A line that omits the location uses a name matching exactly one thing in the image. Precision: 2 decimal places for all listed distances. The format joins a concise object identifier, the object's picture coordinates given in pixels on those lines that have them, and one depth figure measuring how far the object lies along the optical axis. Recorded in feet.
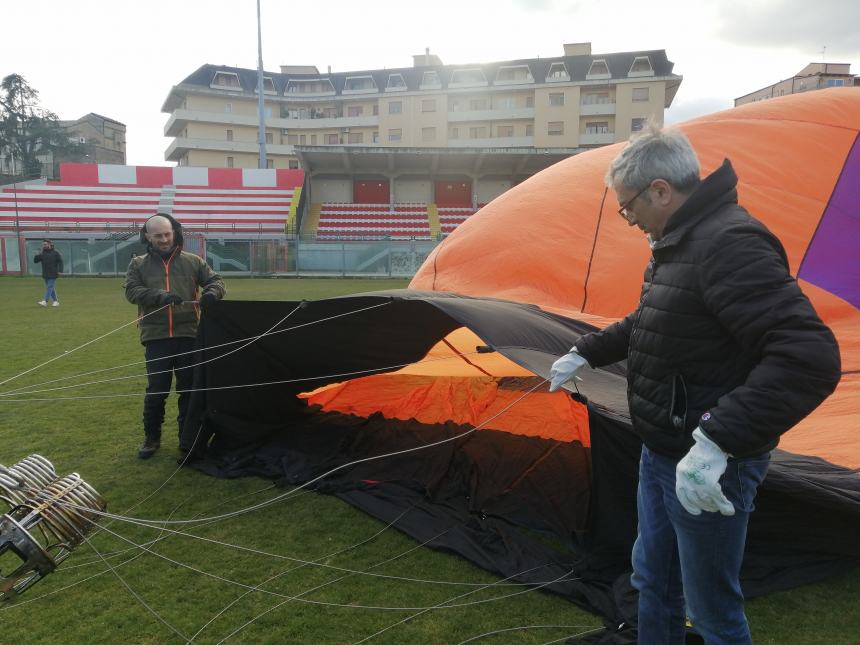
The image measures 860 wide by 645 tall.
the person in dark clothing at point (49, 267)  40.52
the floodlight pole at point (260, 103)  96.02
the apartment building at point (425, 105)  126.00
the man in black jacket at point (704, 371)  4.14
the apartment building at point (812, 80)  120.37
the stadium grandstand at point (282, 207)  74.13
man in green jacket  13.01
